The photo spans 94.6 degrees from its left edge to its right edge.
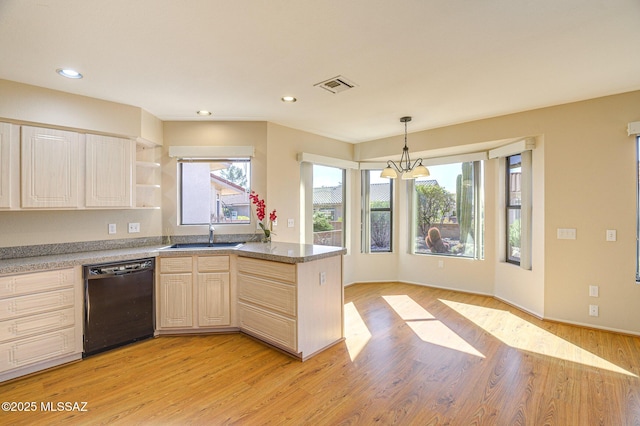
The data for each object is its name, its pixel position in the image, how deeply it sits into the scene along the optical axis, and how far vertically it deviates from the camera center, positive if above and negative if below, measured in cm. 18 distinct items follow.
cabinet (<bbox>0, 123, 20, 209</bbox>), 254 +42
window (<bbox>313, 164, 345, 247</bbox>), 485 +13
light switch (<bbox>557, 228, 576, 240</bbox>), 334 -23
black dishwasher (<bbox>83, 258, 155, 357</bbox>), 271 -89
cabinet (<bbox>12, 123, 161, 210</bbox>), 260 +41
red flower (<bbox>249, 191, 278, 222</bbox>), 363 +6
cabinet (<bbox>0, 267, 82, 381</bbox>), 233 -90
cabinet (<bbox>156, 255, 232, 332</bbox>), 313 -86
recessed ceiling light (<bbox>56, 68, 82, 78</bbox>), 245 +118
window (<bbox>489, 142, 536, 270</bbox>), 378 +18
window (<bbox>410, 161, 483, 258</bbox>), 464 +4
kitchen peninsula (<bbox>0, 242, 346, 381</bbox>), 242 -81
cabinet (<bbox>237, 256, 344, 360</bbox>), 264 -87
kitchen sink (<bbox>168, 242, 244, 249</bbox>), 350 -39
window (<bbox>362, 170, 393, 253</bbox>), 534 +2
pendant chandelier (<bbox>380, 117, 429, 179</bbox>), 357 +53
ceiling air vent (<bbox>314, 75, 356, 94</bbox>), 273 +124
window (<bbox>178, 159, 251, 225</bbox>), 381 +28
